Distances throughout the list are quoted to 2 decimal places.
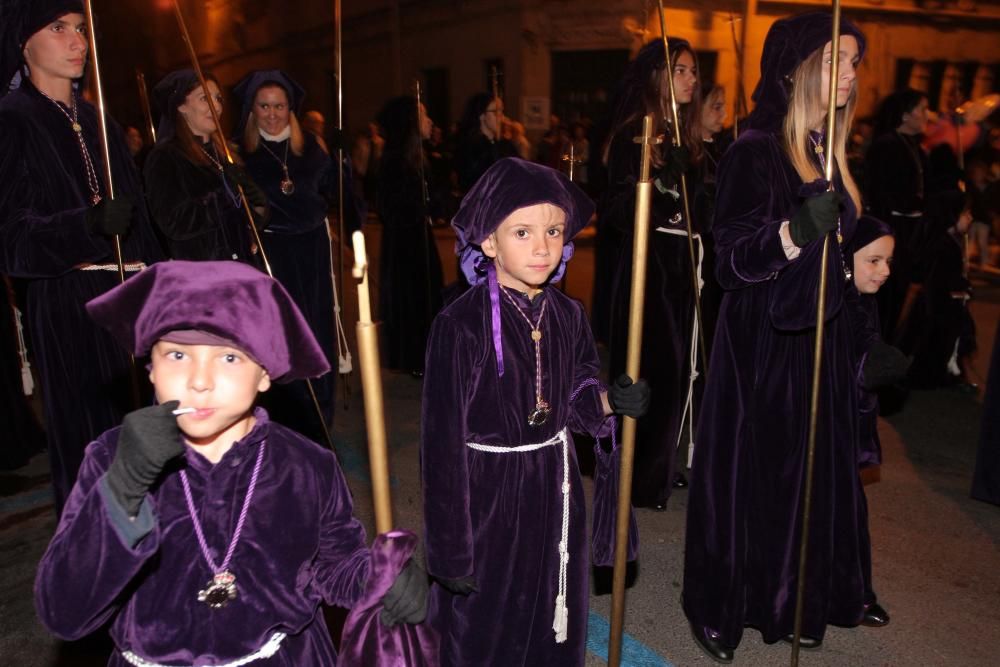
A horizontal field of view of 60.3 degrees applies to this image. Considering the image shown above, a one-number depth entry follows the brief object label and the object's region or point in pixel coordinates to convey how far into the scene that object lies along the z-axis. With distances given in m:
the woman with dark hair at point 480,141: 7.33
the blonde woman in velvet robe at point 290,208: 5.10
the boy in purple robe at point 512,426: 2.57
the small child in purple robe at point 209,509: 1.66
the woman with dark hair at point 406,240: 7.17
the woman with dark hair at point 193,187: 4.68
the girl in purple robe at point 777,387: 3.05
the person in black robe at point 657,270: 4.55
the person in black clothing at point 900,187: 7.22
